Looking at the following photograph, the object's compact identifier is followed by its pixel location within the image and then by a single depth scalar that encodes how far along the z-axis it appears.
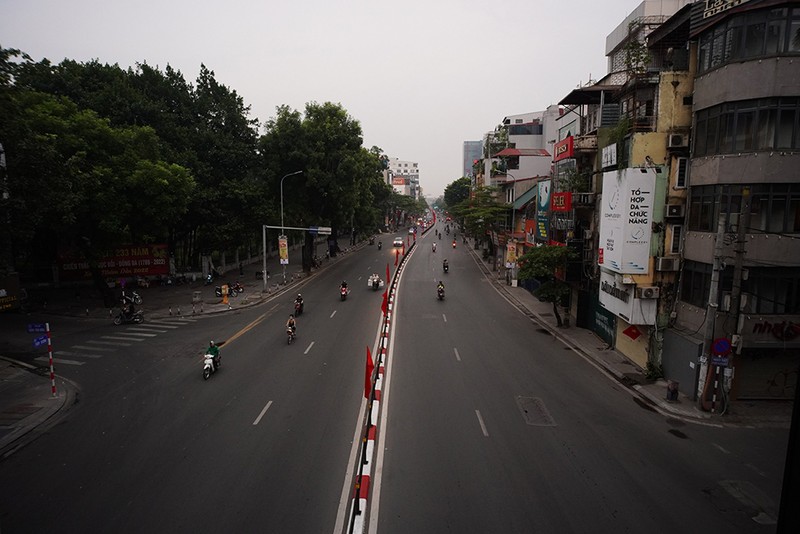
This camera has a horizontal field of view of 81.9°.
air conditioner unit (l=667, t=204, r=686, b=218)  17.38
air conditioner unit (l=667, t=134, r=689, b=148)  17.06
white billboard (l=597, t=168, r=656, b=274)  17.70
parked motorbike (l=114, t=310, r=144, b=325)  26.50
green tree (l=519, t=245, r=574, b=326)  24.98
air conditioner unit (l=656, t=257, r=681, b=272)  17.34
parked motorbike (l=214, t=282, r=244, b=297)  35.24
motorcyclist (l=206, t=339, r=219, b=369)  17.88
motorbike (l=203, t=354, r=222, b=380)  17.30
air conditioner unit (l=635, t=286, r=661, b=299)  17.69
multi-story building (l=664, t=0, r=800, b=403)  14.06
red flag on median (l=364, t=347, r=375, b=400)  14.50
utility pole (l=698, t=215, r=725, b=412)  14.23
